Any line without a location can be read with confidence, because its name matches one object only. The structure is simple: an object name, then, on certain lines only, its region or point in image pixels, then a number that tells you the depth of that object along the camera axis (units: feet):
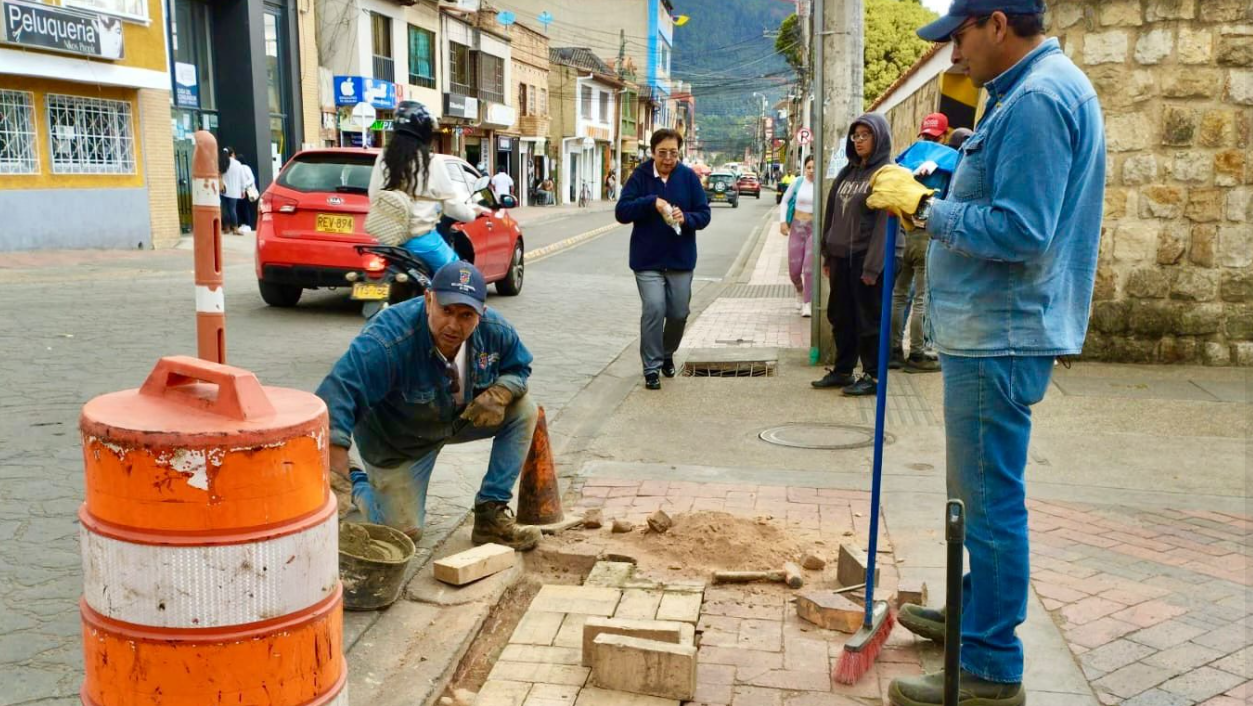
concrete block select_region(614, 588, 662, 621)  12.05
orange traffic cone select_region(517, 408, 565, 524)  15.12
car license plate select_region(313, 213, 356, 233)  33.04
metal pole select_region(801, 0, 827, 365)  27.25
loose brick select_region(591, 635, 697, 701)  10.19
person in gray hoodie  23.06
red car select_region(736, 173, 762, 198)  211.61
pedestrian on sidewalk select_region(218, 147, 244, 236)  67.36
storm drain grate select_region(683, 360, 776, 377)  27.22
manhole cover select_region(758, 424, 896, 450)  19.90
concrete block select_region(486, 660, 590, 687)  10.66
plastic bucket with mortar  11.83
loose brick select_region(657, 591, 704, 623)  12.01
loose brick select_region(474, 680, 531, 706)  10.26
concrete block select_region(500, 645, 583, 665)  11.10
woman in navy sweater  24.36
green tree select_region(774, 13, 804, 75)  146.28
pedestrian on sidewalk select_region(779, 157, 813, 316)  35.24
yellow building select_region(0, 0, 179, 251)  51.70
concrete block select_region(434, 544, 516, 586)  12.78
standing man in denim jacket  8.87
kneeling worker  12.66
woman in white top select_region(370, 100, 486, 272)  23.16
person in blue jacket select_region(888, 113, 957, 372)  26.32
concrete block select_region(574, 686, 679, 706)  10.18
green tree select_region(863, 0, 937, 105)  137.08
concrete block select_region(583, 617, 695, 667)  10.82
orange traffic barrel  6.47
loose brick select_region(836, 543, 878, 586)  12.50
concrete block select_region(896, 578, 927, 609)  11.85
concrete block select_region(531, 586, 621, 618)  12.34
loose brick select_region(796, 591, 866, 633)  11.61
